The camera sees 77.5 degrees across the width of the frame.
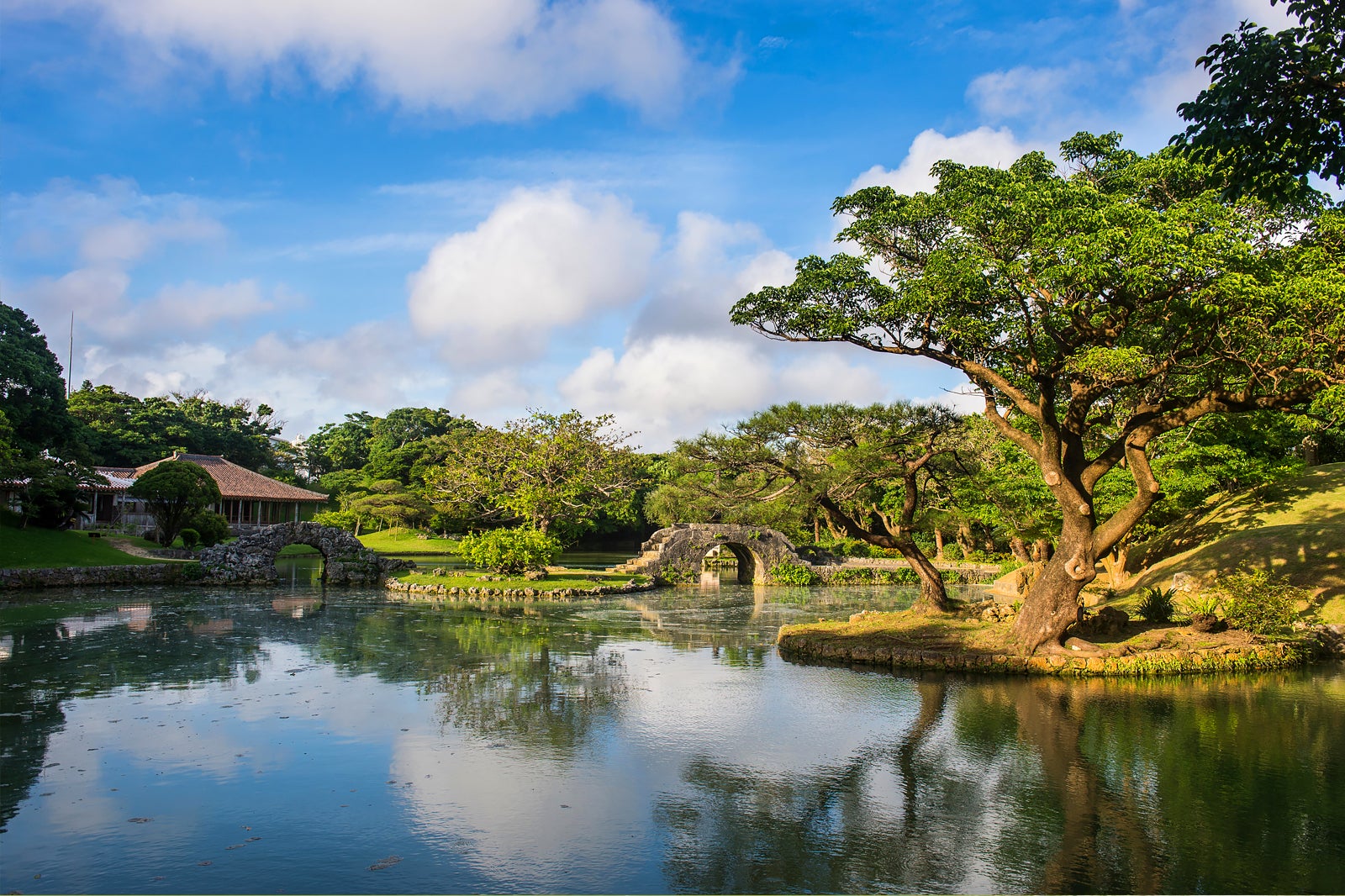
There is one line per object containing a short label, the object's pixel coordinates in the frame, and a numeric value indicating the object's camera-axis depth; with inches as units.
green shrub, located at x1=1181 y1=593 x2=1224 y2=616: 604.9
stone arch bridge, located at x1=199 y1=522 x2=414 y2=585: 1104.8
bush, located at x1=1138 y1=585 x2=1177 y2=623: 618.5
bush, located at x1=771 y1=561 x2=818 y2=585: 1298.0
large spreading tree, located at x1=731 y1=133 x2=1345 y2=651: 407.5
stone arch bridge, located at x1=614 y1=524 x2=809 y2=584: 1259.2
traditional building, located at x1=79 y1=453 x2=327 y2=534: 1621.6
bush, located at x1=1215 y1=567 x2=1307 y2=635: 574.6
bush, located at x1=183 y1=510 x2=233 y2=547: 1493.6
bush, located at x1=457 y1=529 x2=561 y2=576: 1104.2
